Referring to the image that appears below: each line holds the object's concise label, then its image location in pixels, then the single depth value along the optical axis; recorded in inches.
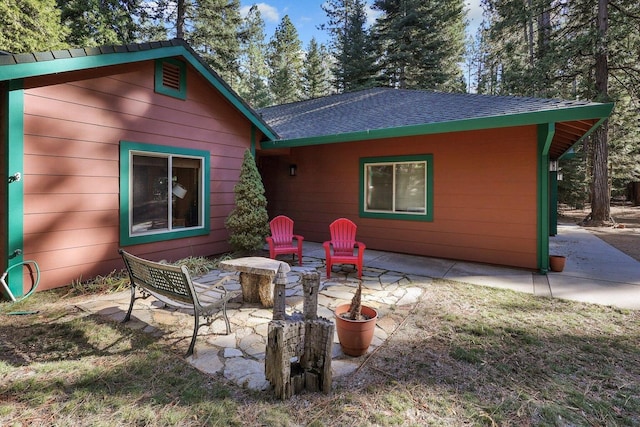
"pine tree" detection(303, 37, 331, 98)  939.3
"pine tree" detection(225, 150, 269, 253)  223.3
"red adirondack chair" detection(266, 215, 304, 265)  215.3
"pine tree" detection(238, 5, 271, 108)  914.7
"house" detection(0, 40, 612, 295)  150.7
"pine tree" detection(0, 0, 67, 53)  362.0
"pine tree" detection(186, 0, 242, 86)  602.0
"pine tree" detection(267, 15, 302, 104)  951.0
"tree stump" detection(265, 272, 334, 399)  75.6
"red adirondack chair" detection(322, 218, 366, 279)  209.6
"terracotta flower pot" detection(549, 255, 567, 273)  204.7
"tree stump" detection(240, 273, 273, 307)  140.7
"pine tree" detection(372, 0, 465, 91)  654.5
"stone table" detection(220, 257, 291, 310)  134.0
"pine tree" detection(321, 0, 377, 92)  756.0
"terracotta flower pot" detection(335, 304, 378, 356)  97.3
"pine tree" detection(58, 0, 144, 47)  477.1
